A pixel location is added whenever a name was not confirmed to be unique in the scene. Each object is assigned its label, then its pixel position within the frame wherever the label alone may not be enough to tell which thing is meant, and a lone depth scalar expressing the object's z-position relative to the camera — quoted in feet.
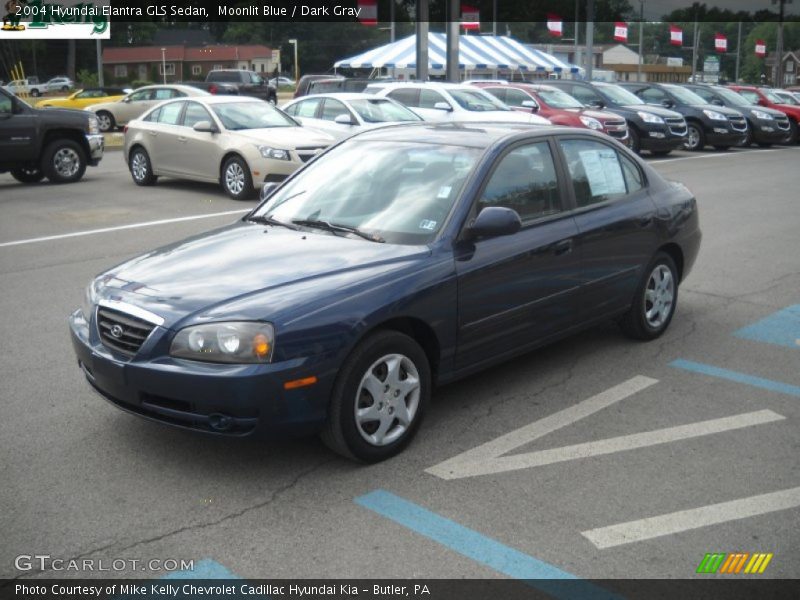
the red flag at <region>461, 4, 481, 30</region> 112.16
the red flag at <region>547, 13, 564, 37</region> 152.56
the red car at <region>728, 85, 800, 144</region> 93.15
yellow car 104.53
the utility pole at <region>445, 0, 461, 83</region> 89.35
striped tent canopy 125.29
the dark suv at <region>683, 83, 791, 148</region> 85.66
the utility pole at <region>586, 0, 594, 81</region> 121.08
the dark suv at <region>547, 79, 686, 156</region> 71.10
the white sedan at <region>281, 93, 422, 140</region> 53.78
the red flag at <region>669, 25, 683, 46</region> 167.22
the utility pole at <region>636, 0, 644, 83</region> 155.74
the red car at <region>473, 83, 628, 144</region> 65.99
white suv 62.23
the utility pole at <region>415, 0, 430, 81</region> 87.97
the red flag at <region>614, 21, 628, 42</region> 138.82
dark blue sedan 13.51
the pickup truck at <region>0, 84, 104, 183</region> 50.26
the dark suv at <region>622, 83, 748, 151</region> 79.77
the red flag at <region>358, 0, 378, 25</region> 111.14
